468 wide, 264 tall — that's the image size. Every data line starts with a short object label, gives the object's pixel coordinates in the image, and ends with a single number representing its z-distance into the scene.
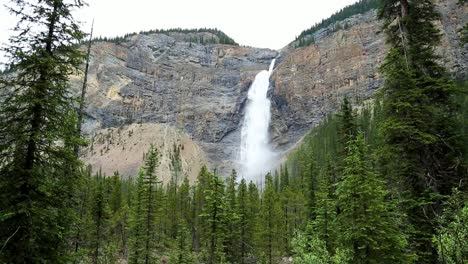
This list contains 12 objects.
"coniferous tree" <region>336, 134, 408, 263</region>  15.06
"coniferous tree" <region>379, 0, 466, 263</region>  13.70
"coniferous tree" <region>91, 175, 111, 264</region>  32.59
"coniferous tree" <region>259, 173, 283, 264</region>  39.22
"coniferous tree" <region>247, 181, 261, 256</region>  36.09
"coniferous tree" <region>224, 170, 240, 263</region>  30.62
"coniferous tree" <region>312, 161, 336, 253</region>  25.86
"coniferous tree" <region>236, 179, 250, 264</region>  33.81
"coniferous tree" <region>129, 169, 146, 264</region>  31.47
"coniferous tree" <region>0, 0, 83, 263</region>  10.70
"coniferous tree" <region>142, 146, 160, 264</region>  31.14
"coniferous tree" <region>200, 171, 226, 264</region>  28.06
